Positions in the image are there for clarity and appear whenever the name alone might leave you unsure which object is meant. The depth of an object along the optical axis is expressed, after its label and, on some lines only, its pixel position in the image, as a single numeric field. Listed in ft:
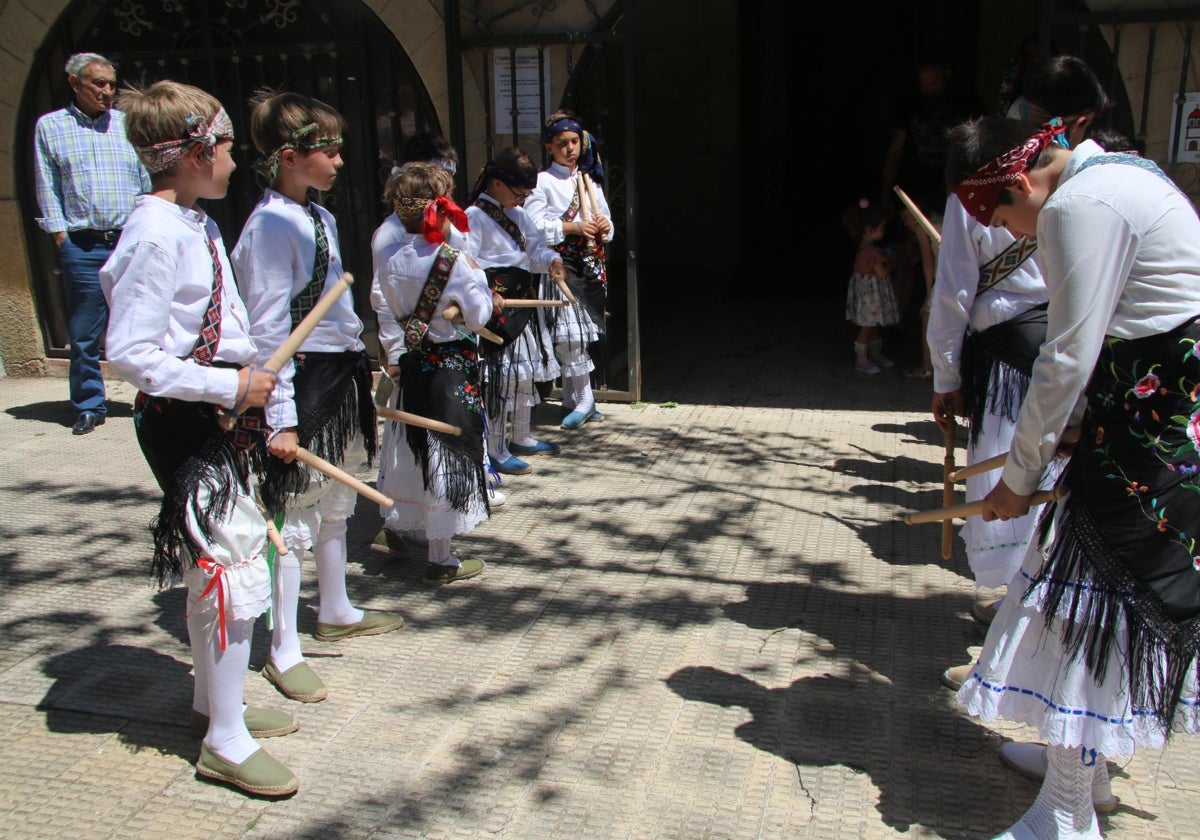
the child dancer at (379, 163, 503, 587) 13.64
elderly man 21.25
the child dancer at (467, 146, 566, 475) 17.54
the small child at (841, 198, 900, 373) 24.50
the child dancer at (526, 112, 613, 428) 19.99
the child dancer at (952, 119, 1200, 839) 7.72
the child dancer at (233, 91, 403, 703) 10.98
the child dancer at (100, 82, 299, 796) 8.87
